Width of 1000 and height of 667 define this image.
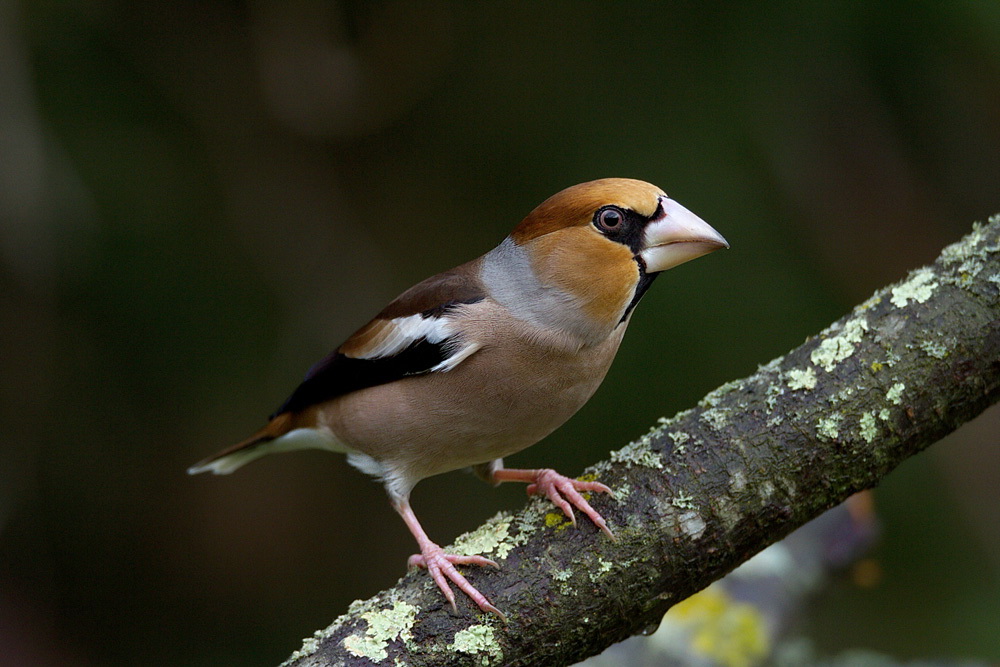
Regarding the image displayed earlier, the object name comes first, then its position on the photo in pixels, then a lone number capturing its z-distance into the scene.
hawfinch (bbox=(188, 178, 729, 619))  5.50
